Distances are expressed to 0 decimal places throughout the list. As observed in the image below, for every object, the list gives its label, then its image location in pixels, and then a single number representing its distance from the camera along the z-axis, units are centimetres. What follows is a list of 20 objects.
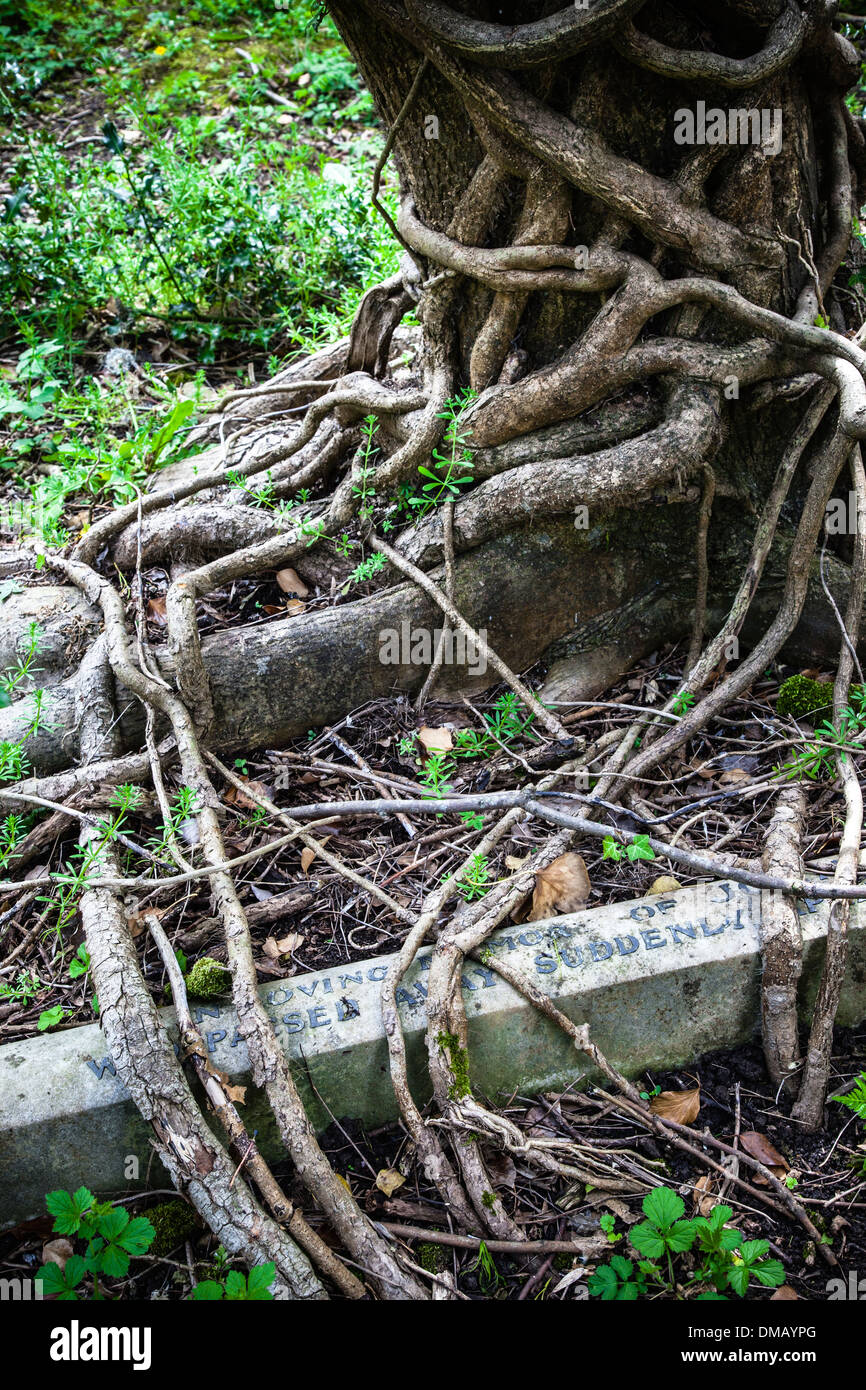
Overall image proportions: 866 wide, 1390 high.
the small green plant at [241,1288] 182
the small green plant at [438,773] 261
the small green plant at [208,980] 225
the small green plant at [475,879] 238
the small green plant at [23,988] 236
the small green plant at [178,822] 236
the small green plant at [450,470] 290
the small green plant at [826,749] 262
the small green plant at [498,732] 281
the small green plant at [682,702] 277
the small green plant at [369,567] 299
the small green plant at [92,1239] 186
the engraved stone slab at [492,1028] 211
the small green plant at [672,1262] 188
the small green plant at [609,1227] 203
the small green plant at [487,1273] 196
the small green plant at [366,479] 310
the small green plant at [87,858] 239
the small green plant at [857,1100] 209
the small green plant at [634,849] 218
